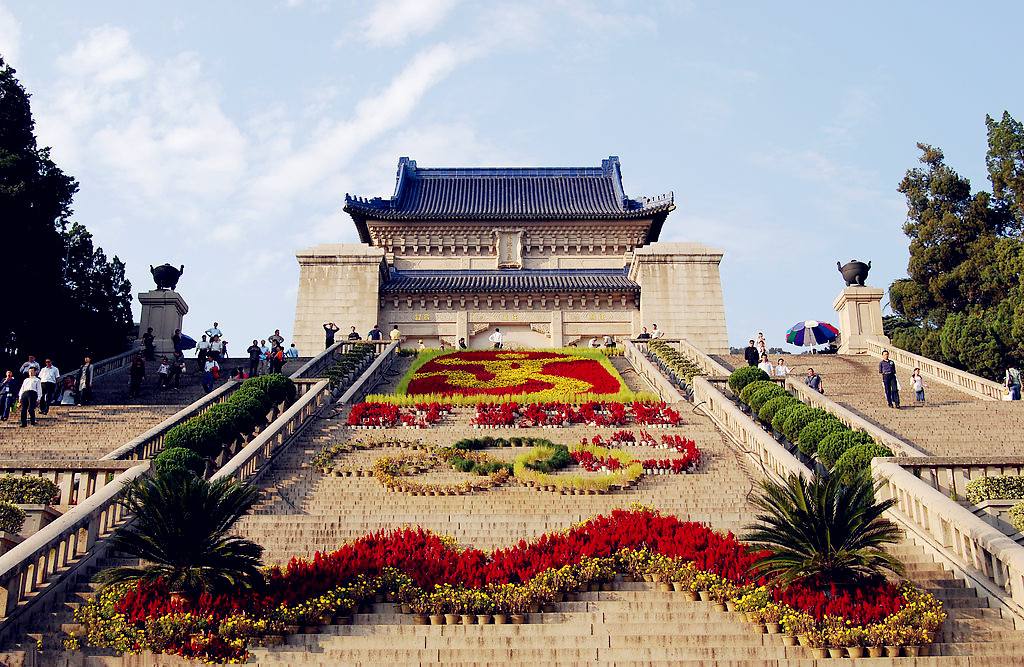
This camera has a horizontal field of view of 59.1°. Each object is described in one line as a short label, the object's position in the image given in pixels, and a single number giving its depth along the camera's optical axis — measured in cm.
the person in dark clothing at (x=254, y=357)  2764
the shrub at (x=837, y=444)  1451
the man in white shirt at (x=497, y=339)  3875
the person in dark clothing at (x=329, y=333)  3325
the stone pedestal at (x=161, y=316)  3397
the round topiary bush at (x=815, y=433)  1562
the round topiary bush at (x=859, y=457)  1322
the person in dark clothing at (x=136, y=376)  2453
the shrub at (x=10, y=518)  1073
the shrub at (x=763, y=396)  1922
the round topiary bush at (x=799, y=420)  1678
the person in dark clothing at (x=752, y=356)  2688
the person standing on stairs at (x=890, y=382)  2192
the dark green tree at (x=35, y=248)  2373
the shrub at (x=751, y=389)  2002
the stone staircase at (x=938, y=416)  1792
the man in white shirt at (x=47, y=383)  2058
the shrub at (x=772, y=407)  1822
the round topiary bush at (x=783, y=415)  1741
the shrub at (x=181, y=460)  1386
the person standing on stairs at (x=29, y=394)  1936
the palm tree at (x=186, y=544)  928
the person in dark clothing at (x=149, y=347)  3049
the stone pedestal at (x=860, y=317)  3388
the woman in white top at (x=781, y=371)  2527
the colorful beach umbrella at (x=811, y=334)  3344
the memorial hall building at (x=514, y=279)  4097
